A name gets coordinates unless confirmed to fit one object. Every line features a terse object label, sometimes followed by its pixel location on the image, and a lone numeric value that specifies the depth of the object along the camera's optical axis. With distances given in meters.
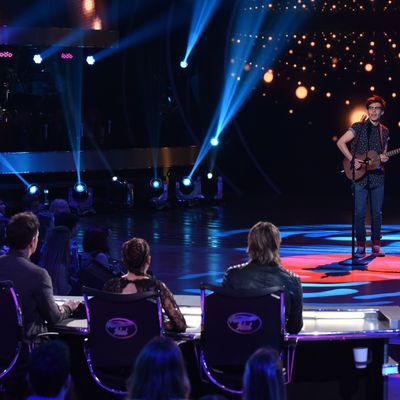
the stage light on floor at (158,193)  27.36
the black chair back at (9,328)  7.60
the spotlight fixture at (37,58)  27.66
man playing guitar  15.52
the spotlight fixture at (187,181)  28.06
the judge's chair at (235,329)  7.25
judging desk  7.87
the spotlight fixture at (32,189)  26.15
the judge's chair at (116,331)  7.31
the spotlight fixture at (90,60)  28.35
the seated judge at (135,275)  7.80
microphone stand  15.22
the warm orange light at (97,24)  28.66
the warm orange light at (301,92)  30.44
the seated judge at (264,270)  7.70
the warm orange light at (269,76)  29.77
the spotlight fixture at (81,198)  26.38
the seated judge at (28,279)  7.82
